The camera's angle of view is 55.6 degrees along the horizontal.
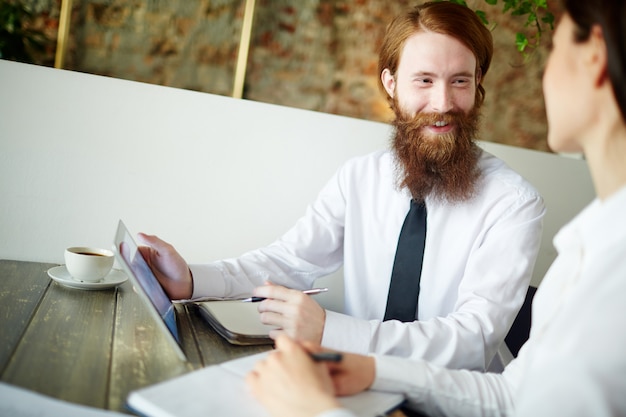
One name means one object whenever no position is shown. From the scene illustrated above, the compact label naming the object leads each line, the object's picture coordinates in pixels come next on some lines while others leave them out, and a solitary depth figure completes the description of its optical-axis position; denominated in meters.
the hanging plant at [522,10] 2.20
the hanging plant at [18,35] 2.08
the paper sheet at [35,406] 0.83
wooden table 0.90
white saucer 1.47
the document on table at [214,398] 0.81
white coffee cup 1.48
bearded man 1.45
